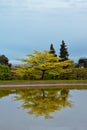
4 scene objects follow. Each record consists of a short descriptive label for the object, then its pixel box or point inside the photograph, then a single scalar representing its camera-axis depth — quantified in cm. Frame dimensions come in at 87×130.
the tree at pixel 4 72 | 2338
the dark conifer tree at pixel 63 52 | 2914
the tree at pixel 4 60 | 3526
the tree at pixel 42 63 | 2338
